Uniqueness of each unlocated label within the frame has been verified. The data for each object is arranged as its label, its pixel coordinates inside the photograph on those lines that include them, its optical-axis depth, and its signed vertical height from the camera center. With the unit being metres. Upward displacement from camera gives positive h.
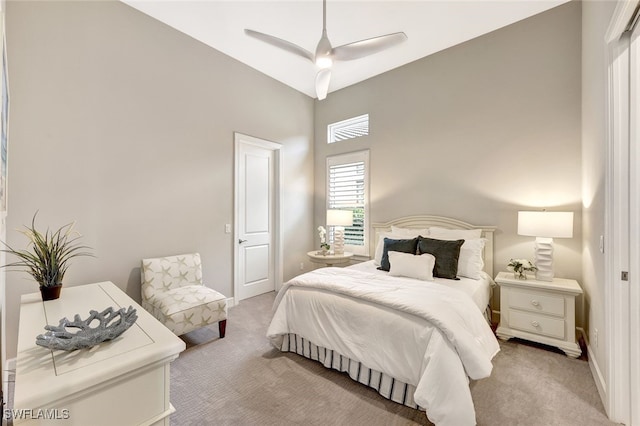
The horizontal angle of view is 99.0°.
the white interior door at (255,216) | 4.12 -0.08
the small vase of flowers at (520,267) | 2.84 -0.58
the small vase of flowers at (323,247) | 4.23 -0.55
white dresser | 0.73 -0.49
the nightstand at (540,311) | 2.53 -0.97
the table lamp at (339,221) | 4.16 -0.15
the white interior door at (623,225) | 1.69 -0.09
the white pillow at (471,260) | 2.96 -0.53
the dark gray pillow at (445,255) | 2.91 -0.47
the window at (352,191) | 4.51 +0.35
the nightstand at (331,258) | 4.03 -0.69
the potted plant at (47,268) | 1.64 -0.35
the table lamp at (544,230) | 2.58 -0.18
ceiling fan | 2.43 +1.51
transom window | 4.61 +1.46
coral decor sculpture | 0.93 -0.45
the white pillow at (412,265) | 2.80 -0.56
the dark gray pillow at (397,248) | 3.22 -0.43
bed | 1.67 -0.86
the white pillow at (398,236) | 3.61 -0.33
